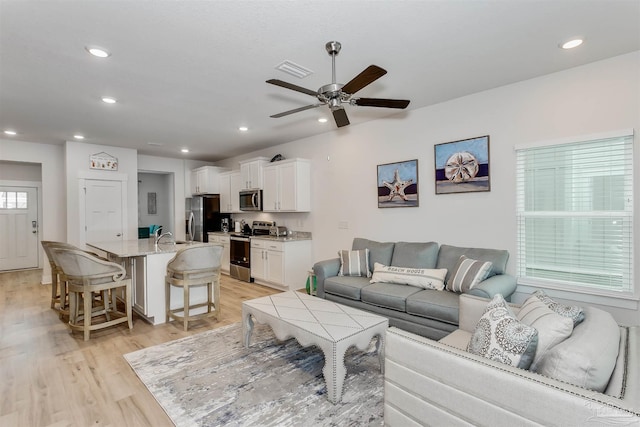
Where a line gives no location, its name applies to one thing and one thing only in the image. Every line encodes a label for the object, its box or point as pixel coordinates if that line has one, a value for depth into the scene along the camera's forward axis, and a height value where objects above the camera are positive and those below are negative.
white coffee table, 2.16 -0.89
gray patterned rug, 2.04 -1.33
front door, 6.88 -0.28
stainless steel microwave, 6.11 +0.26
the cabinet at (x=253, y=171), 6.10 +0.83
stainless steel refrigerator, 7.16 -0.09
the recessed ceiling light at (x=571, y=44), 2.45 +1.32
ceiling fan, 2.18 +0.92
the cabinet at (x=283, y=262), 5.23 -0.88
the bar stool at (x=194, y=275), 3.45 -0.72
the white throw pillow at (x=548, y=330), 1.43 -0.57
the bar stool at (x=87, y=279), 3.20 -0.71
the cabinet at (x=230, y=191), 6.78 +0.49
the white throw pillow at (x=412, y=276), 3.40 -0.75
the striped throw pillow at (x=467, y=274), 3.03 -0.64
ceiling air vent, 2.74 +1.30
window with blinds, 2.73 -0.05
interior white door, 5.84 +0.06
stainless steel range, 5.97 -0.74
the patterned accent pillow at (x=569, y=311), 1.64 -0.56
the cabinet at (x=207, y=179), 7.22 +0.79
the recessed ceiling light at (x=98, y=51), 2.46 +1.32
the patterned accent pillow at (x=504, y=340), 1.38 -0.61
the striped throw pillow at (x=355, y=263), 4.05 -0.69
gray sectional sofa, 2.93 -0.86
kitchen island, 3.63 -0.79
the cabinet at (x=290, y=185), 5.42 +0.48
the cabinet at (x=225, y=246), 6.60 -0.70
